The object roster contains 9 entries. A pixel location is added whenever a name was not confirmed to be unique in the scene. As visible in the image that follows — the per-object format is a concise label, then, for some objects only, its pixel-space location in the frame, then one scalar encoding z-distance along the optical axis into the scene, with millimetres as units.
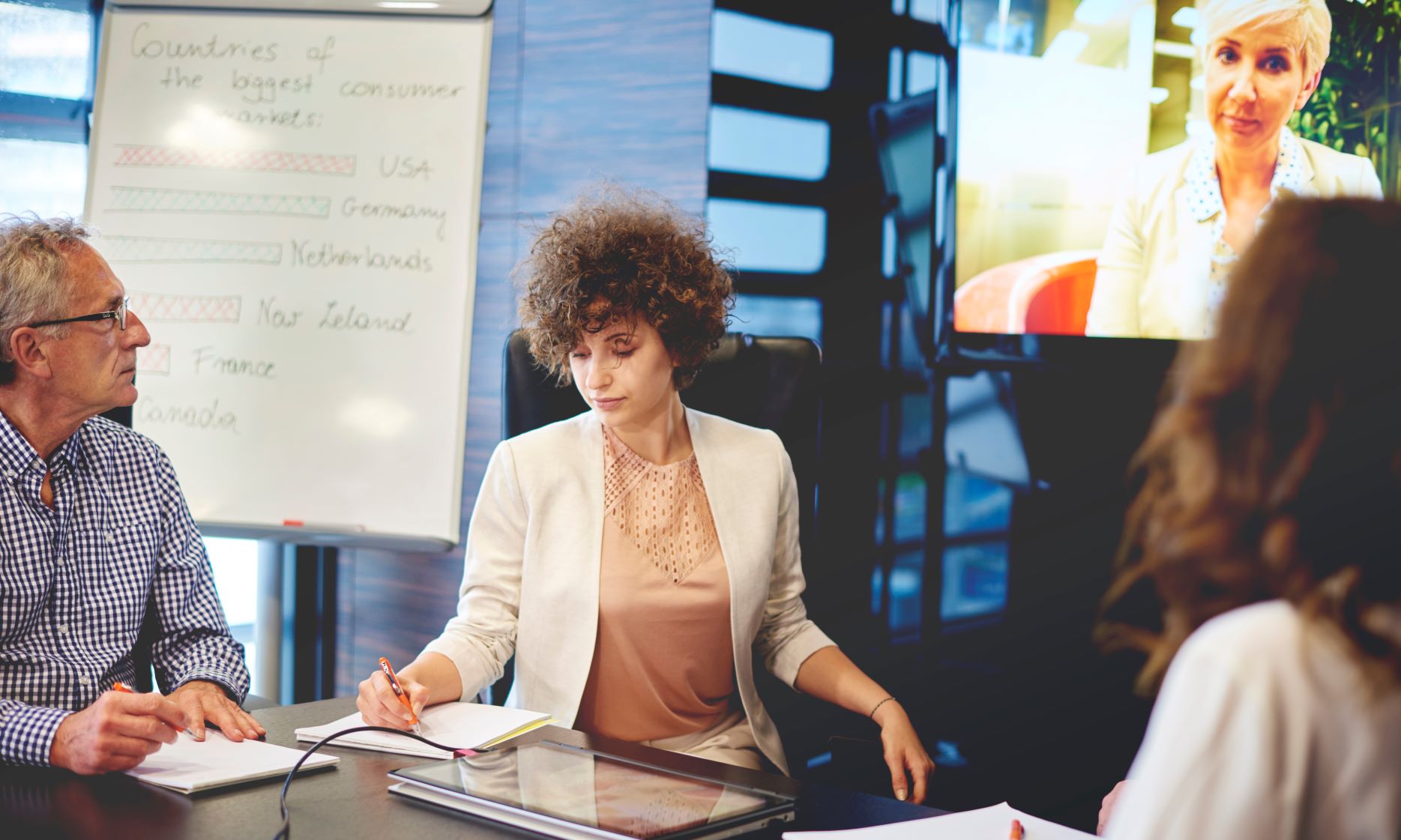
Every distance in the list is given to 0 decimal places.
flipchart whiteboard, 2504
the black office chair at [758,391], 1937
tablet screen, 1021
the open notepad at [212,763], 1130
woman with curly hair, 1718
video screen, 2016
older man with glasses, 1525
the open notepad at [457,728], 1282
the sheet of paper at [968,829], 1026
